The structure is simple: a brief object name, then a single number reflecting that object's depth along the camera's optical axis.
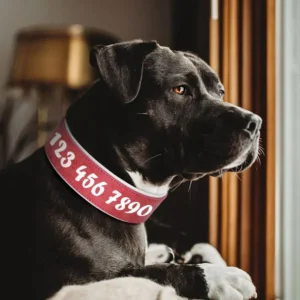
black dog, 0.93
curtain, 1.05
